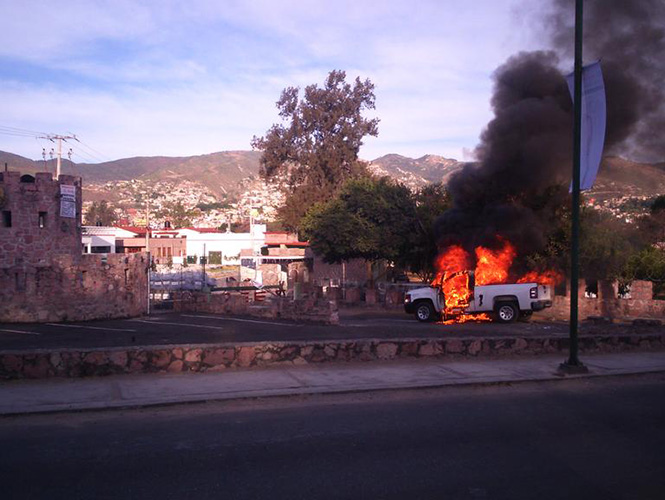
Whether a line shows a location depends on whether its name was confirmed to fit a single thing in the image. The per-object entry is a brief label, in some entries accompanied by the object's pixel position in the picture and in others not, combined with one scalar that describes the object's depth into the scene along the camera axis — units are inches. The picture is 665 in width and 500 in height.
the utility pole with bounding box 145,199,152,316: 1783.8
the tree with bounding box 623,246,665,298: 1288.1
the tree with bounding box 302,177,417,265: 1317.7
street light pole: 444.5
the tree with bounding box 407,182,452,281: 1285.7
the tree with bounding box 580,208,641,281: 994.1
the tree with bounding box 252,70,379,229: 1899.6
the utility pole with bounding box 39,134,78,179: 1732.0
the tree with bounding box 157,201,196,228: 4909.5
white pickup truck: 848.3
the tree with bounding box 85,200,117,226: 3830.7
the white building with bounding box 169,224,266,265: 2775.6
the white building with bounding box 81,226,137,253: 2009.6
